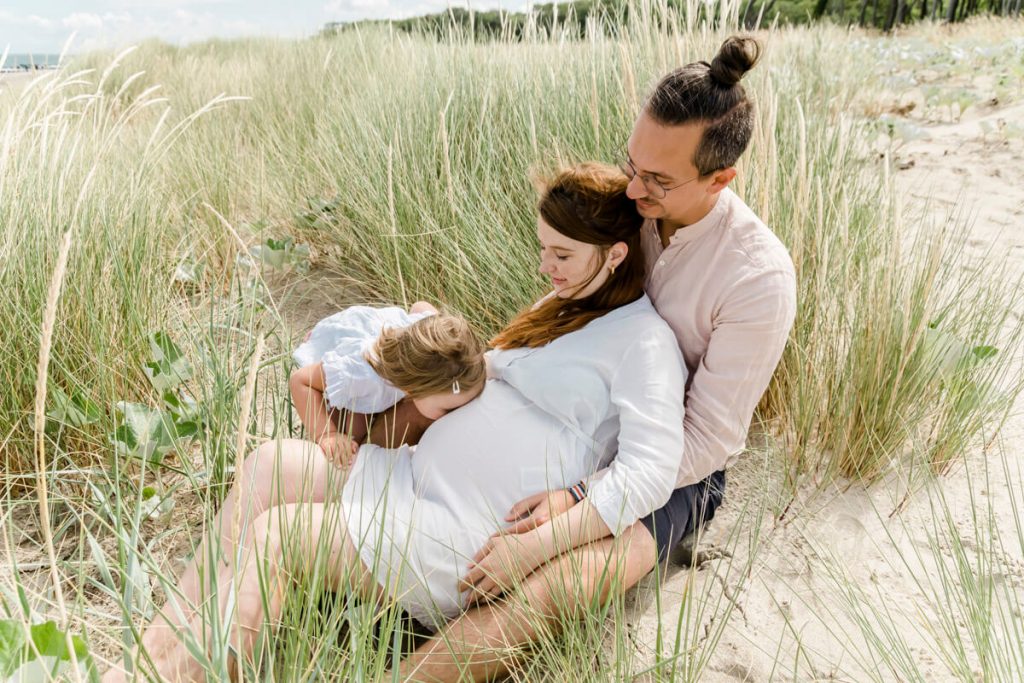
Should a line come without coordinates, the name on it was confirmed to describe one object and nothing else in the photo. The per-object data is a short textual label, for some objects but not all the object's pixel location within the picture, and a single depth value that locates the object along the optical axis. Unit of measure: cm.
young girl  159
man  139
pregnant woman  145
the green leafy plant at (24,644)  98
